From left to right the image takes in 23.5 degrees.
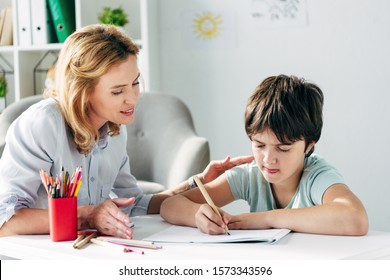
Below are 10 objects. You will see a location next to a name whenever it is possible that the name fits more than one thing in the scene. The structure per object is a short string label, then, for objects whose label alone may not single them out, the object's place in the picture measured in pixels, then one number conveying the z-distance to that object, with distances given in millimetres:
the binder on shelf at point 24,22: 4196
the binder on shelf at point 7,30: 4358
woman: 2090
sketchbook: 1934
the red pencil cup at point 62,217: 1972
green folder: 4160
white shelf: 4064
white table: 1830
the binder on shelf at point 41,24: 4163
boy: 2015
